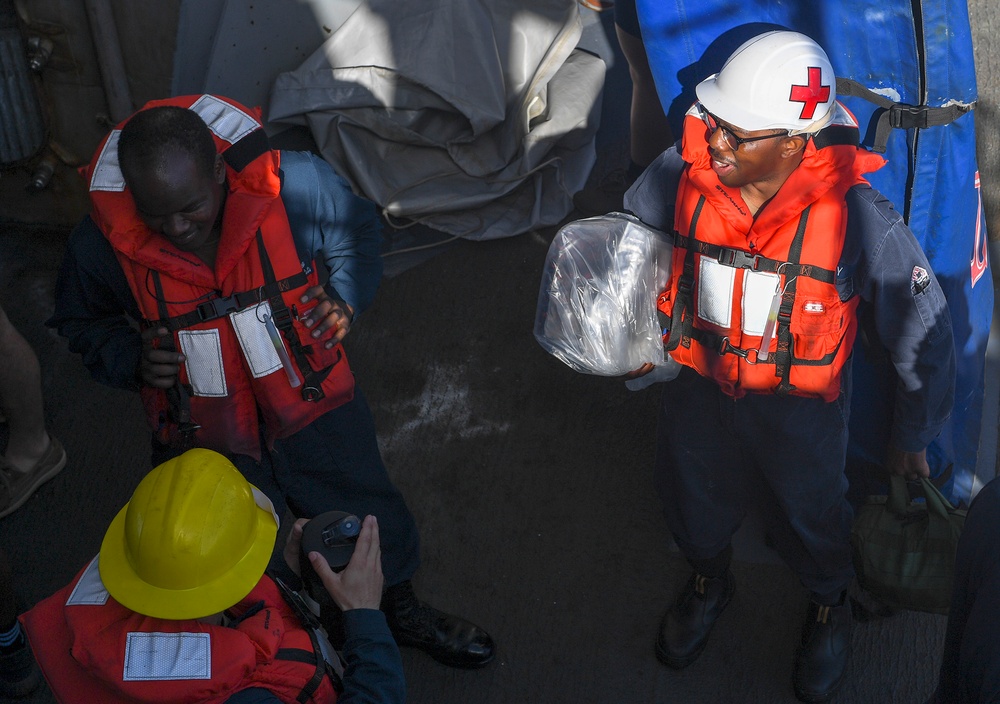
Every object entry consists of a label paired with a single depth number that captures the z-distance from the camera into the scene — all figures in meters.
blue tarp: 3.00
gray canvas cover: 4.66
